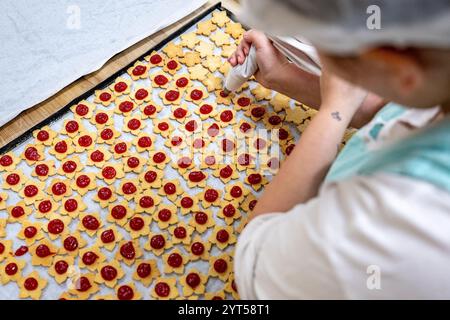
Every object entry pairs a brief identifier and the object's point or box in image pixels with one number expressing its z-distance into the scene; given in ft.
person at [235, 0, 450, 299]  1.08
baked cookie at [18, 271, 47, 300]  2.75
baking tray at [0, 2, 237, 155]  3.30
